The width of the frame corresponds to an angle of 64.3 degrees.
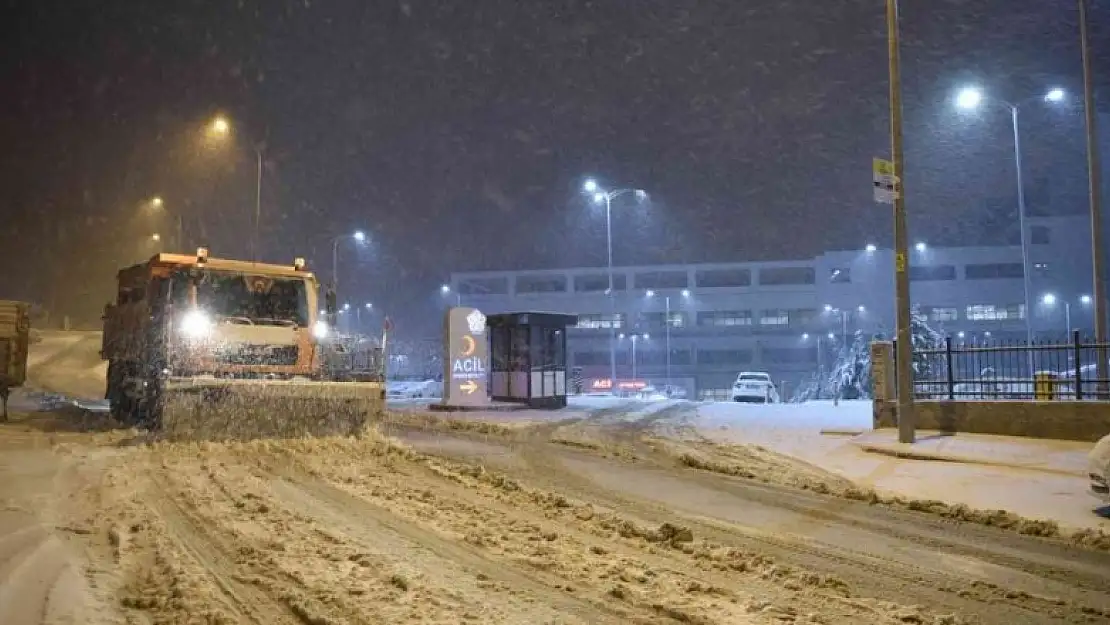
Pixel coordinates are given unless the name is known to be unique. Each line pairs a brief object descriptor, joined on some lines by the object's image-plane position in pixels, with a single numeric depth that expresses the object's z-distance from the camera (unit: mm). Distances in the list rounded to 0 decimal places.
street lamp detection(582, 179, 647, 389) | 39531
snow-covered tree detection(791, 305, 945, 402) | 35516
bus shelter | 28516
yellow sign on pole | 15410
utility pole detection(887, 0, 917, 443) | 15211
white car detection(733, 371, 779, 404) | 41688
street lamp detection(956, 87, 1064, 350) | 20844
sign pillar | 26953
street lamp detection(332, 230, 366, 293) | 36269
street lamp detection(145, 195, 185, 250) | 32747
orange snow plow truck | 14445
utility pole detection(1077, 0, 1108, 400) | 18273
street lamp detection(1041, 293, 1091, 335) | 62200
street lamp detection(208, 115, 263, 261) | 26844
